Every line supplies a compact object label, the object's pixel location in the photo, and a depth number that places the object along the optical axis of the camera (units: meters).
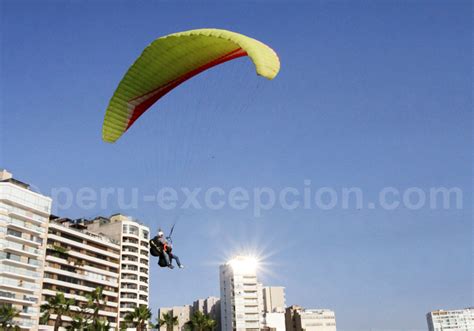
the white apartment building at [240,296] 113.81
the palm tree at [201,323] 84.50
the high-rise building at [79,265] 74.00
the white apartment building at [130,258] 87.25
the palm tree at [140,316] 71.14
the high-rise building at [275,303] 124.46
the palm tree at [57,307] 61.84
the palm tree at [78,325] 62.62
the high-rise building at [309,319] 126.06
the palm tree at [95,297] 66.62
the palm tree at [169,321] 79.31
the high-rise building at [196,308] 128.94
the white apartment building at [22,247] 64.38
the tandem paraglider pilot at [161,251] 21.33
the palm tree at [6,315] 57.00
